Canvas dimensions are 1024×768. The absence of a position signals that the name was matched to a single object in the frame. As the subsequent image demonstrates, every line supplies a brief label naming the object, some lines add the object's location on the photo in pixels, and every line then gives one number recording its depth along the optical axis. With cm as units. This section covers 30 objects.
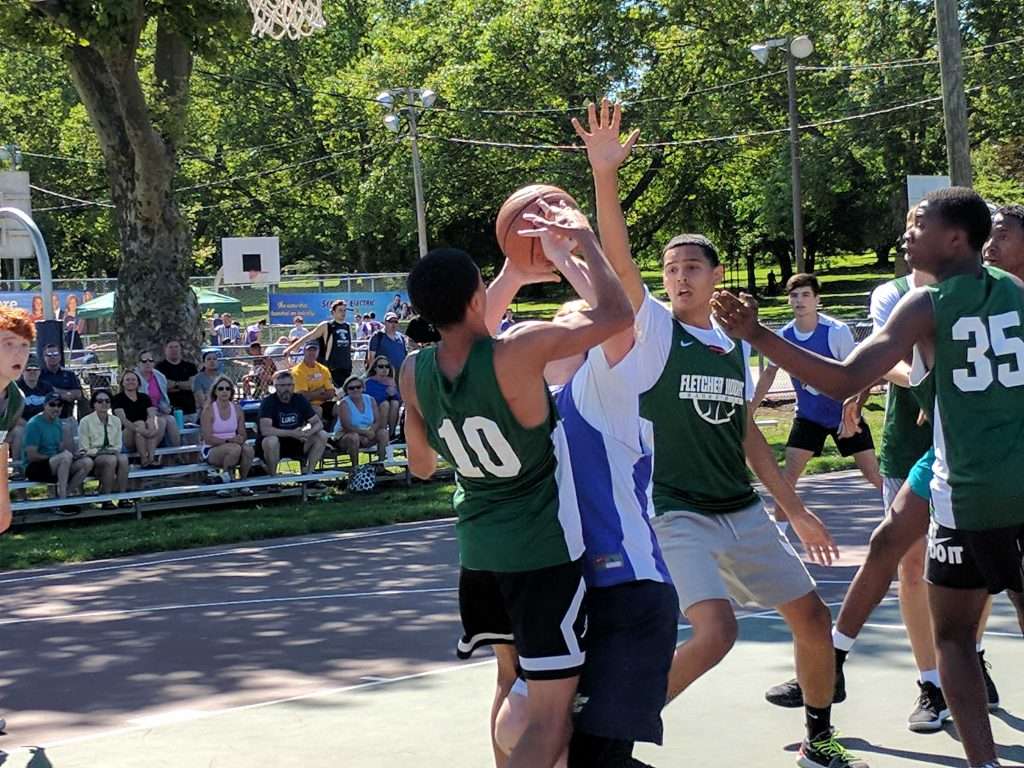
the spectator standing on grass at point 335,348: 1869
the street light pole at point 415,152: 3668
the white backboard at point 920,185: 1751
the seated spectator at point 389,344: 1825
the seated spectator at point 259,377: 2098
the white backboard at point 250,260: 3812
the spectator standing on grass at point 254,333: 3196
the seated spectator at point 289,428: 1588
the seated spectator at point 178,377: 1705
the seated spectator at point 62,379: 1600
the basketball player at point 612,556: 407
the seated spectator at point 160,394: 1599
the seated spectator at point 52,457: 1466
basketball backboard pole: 1727
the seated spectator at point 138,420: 1539
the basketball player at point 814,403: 993
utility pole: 1639
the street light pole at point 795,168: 3231
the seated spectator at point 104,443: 1490
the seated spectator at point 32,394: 1497
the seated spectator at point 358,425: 1636
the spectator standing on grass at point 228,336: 3266
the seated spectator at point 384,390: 1709
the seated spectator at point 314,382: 1720
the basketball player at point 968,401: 445
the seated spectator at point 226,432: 1561
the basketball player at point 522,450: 399
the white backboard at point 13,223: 1842
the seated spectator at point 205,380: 1680
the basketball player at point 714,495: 522
